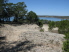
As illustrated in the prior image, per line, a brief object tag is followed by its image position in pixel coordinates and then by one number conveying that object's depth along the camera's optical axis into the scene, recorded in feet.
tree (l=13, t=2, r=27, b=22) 46.12
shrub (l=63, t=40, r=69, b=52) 8.74
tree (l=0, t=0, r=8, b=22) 43.32
